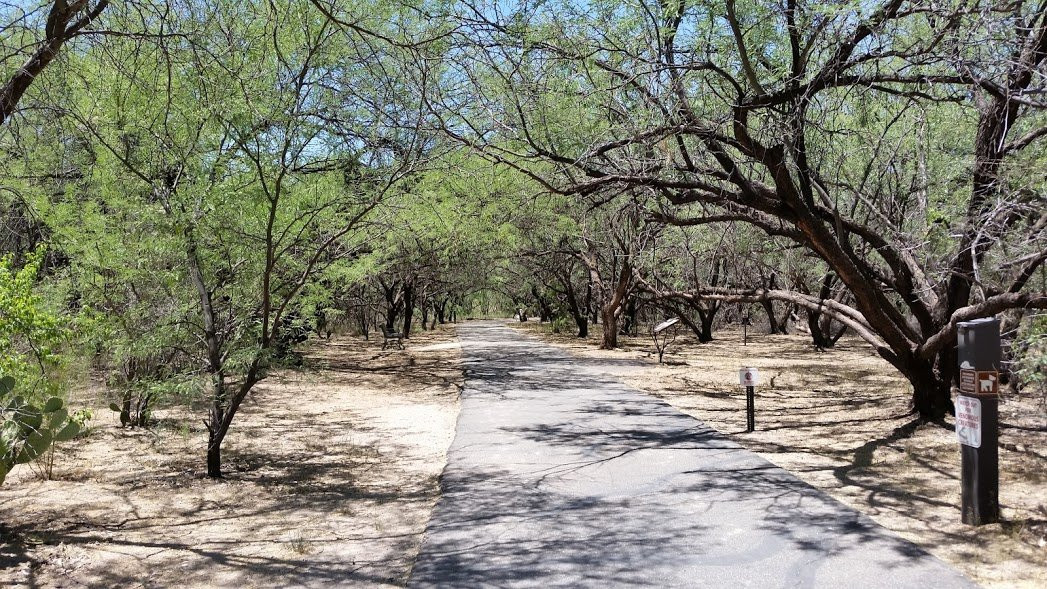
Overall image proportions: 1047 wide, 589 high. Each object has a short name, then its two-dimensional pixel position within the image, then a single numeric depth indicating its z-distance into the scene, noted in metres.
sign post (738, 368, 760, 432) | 9.68
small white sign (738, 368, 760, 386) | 9.67
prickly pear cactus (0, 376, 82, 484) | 5.81
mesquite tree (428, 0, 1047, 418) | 7.44
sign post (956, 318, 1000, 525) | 5.42
